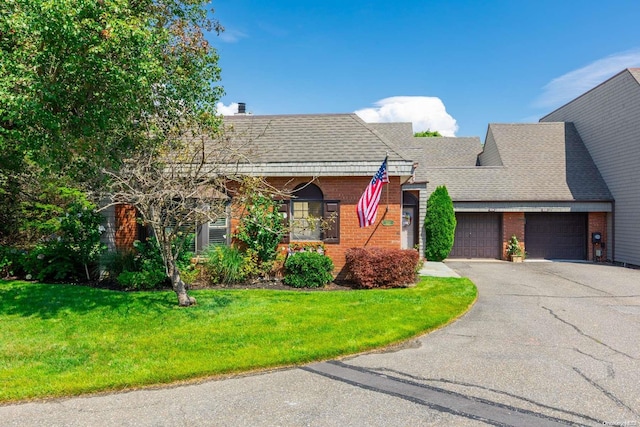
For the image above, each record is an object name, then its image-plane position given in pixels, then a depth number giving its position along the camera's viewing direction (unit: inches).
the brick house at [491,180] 474.6
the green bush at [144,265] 423.8
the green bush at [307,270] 437.1
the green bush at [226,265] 439.2
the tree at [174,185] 311.6
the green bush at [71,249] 454.3
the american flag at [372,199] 418.0
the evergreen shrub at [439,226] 707.4
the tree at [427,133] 2039.4
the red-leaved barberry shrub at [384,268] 426.3
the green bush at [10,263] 483.8
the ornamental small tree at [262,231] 446.3
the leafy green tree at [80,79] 263.3
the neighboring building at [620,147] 658.2
